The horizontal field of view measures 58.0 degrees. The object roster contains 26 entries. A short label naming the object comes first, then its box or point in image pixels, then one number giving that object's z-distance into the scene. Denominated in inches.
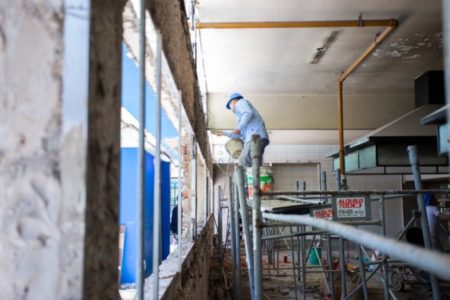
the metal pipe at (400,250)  22.4
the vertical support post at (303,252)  154.8
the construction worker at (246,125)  213.3
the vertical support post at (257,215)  99.2
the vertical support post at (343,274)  139.8
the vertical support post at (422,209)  116.3
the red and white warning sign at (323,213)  127.9
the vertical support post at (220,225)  309.8
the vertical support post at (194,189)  149.1
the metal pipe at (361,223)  113.2
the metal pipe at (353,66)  206.1
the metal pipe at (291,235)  113.8
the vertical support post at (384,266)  120.6
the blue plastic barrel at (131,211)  72.7
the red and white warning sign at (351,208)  114.9
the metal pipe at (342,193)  93.3
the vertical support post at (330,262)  156.6
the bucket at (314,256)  259.7
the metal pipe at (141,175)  47.4
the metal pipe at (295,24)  201.9
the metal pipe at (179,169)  95.7
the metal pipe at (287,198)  163.3
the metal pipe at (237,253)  195.2
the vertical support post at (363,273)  131.4
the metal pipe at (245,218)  131.6
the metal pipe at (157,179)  63.6
